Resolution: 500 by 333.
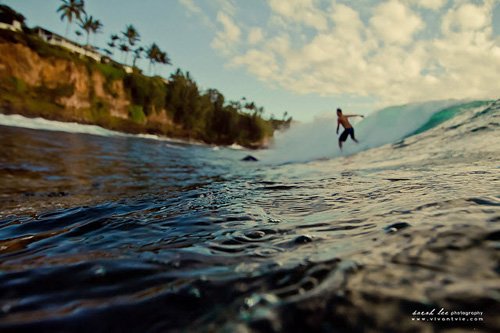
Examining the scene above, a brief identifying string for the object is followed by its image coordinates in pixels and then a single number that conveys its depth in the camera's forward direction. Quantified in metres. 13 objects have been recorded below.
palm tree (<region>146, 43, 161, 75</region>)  61.75
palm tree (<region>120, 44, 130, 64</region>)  62.00
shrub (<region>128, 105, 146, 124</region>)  42.62
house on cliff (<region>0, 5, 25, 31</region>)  39.88
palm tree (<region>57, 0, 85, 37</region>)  46.51
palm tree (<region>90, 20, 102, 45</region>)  53.72
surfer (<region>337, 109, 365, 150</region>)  11.22
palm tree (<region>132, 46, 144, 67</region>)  62.75
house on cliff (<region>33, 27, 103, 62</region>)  50.57
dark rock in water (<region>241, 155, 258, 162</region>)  15.12
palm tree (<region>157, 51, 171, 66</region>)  62.96
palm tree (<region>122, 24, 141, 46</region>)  58.44
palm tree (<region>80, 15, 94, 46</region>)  52.87
